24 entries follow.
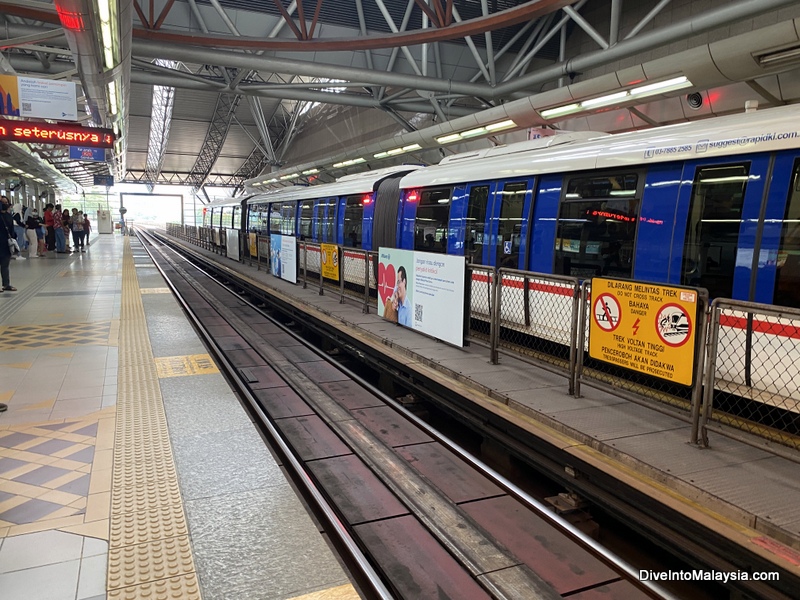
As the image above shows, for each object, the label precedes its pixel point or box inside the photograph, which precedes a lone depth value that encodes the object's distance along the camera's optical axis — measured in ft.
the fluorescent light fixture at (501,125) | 36.83
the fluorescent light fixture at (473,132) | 40.06
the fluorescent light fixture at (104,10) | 22.41
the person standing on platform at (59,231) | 77.82
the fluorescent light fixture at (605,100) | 28.43
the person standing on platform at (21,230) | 65.81
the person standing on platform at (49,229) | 76.23
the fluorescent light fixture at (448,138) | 42.91
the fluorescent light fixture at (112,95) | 36.58
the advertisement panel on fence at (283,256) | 46.26
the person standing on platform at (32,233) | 69.46
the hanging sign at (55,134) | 40.55
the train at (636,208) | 14.93
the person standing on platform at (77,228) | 87.04
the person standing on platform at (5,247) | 38.70
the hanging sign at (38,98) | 39.27
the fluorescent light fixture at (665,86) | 25.73
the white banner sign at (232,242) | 72.83
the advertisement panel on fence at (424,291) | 22.39
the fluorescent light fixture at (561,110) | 31.53
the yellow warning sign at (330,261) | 38.96
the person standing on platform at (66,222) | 84.28
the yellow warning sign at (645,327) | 13.52
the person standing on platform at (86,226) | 99.35
